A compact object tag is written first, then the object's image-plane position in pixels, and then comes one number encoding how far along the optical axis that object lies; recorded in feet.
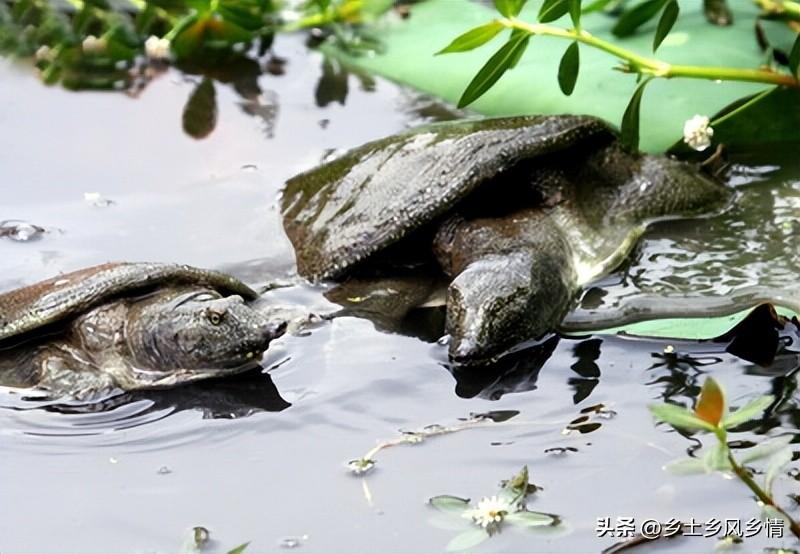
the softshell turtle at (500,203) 18.40
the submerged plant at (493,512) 12.59
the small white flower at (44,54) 29.86
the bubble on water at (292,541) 12.76
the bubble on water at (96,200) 22.15
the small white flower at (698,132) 20.88
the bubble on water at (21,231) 20.72
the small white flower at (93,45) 29.89
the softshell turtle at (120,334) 16.06
